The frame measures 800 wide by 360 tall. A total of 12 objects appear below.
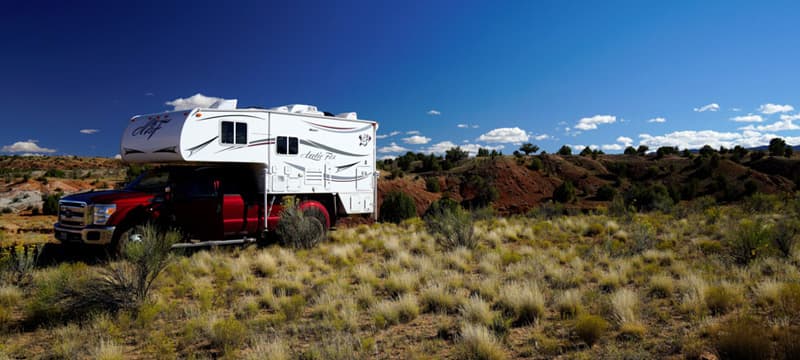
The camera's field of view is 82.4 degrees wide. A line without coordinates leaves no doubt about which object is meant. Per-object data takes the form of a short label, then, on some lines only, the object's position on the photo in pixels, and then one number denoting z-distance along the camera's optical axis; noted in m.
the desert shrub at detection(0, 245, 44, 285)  8.16
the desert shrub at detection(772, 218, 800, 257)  9.62
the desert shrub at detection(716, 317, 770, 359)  4.31
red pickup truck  9.35
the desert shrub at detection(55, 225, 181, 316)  6.28
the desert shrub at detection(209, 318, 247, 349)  5.25
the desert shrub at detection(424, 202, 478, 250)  11.73
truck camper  9.61
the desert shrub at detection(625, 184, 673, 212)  22.77
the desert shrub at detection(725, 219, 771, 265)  9.13
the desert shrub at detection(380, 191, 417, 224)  21.72
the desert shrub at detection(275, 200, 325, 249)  11.30
